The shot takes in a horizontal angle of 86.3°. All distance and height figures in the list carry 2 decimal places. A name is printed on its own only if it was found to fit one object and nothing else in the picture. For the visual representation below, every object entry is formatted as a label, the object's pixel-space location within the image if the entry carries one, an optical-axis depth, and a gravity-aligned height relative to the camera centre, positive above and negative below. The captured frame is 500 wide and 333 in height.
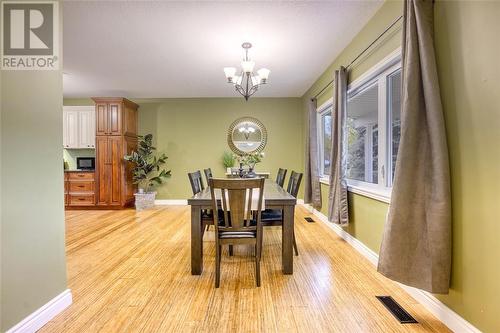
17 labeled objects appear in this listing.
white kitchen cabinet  5.95 +0.80
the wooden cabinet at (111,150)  5.56 +0.27
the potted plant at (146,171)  5.84 -0.18
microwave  6.07 +0.00
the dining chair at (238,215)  2.14 -0.44
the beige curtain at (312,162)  4.89 +0.02
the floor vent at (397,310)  1.81 -1.06
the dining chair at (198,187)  2.60 -0.31
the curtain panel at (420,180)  1.70 -0.11
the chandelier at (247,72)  3.19 +1.14
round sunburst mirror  6.34 +0.67
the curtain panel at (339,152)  3.40 +0.14
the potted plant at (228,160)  6.25 +0.07
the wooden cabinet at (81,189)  5.66 -0.56
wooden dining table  2.44 -0.58
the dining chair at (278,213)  2.67 -0.55
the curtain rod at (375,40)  2.30 +1.24
